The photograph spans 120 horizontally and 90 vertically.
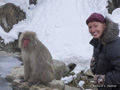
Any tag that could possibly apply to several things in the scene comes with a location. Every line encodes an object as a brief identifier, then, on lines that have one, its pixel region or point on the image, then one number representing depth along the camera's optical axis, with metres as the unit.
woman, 1.42
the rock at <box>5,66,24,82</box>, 3.69
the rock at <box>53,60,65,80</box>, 4.73
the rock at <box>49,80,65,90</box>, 3.28
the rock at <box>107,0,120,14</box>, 10.45
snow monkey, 2.91
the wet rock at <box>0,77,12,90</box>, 3.29
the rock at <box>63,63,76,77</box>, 6.50
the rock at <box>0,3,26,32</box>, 9.23
